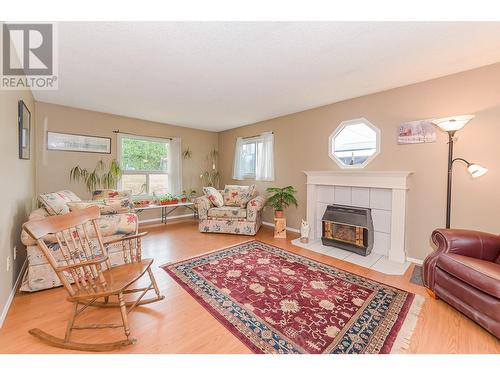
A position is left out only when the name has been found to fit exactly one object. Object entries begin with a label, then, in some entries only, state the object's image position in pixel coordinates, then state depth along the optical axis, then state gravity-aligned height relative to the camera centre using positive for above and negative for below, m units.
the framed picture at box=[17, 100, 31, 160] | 2.29 +0.56
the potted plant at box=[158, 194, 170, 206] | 4.54 -0.39
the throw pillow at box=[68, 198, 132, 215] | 2.41 -0.30
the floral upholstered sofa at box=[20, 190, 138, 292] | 2.00 -0.51
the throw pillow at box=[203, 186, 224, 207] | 4.32 -0.30
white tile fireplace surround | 2.80 -0.31
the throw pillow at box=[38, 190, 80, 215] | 2.25 -0.26
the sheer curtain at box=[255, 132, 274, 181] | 4.61 +0.53
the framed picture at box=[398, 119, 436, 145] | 2.65 +0.67
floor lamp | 2.18 +0.43
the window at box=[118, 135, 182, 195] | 4.57 +0.37
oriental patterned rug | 1.46 -1.05
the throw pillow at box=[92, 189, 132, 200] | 3.54 -0.23
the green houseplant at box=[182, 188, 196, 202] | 5.34 -0.30
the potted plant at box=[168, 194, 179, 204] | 4.68 -0.42
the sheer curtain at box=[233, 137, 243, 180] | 5.33 +0.57
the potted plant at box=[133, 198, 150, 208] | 4.30 -0.45
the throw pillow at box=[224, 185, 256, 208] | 4.42 -0.28
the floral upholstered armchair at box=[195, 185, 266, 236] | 3.94 -0.61
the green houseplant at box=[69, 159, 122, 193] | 3.99 +0.08
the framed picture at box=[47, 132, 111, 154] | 3.73 +0.67
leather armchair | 1.47 -0.68
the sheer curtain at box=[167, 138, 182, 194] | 5.14 +0.38
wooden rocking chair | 1.36 -0.70
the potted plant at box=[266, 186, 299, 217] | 3.96 -0.28
